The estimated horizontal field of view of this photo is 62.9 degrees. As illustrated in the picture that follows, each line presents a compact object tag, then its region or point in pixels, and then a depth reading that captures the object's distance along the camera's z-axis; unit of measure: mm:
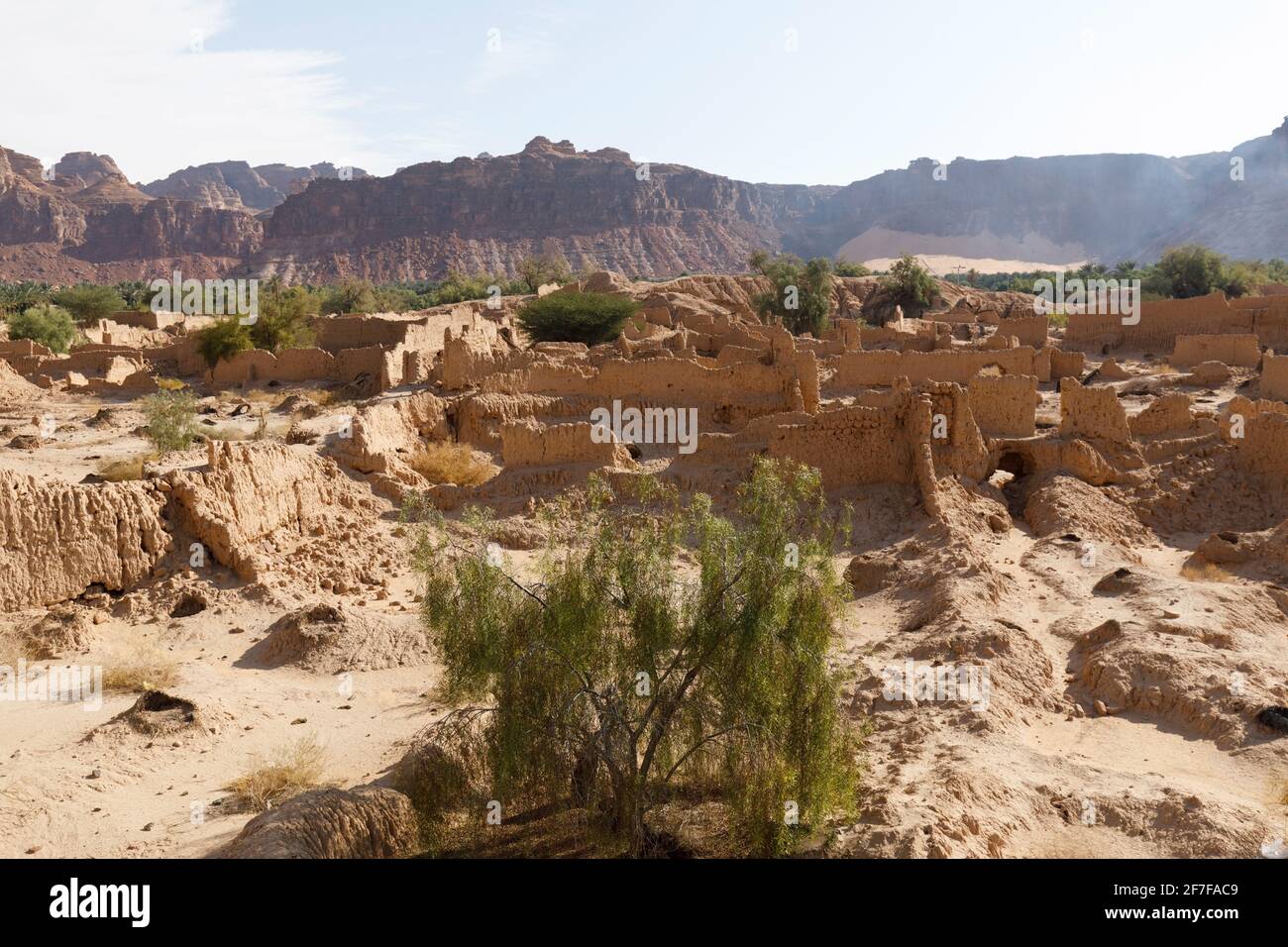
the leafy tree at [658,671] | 7156
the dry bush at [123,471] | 15023
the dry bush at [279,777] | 8398
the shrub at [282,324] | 30391
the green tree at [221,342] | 27641
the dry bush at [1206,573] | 13289
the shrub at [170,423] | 17500
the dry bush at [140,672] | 10453
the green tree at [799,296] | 43844
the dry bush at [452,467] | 18078
